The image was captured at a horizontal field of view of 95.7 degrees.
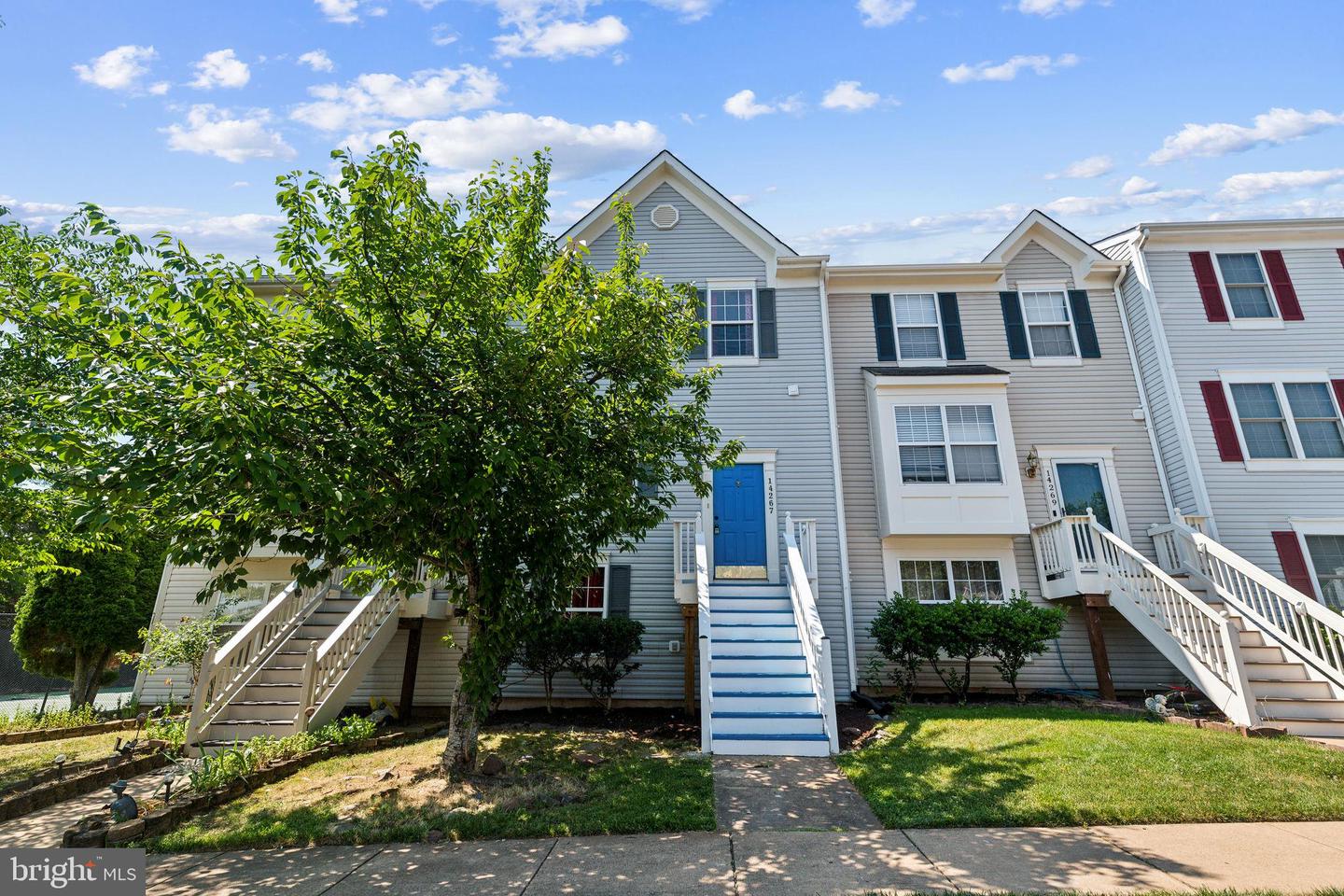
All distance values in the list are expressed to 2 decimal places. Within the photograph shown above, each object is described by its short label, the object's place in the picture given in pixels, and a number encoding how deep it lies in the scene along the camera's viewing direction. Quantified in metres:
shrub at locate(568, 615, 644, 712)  10.43
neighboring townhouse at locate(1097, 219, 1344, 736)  11.63
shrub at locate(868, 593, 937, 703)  10.34
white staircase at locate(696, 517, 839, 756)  7.78
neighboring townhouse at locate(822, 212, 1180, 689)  11.73
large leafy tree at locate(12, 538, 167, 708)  12.30
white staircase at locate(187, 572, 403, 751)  8.76
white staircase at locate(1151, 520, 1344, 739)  7.94
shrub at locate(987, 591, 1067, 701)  10.00
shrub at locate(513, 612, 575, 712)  10.30
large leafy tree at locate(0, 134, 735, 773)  4.86
